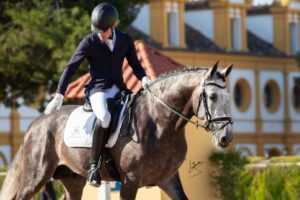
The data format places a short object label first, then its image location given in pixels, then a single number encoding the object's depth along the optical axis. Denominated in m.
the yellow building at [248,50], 58.25
